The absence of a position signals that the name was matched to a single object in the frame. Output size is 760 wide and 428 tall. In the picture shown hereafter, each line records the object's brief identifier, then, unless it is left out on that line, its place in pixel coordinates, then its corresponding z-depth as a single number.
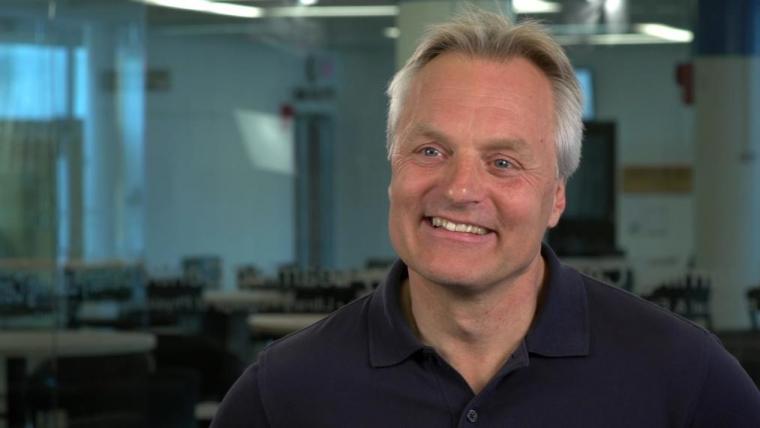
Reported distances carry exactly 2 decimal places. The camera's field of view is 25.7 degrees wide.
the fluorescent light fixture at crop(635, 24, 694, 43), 6.40
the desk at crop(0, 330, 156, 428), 6.32
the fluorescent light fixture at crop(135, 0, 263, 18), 7.38
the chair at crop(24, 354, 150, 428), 6.56
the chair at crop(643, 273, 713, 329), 6.45
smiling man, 1.91
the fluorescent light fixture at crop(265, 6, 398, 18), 6.96
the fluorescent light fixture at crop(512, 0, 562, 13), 6.35
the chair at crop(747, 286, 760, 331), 6.31
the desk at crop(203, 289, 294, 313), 7.66
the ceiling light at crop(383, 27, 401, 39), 6.87
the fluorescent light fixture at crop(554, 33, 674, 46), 6.50
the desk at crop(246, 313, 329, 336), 7.20
